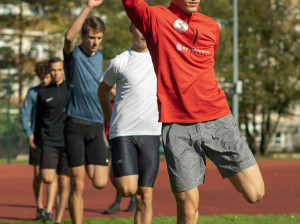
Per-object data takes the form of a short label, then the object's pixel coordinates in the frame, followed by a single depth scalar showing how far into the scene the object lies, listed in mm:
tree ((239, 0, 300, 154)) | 50424
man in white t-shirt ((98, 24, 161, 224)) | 8163
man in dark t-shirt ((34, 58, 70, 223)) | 11440
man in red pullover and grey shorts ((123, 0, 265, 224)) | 6554
